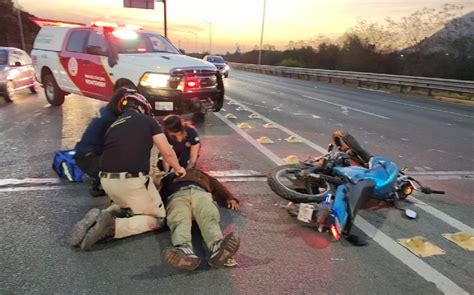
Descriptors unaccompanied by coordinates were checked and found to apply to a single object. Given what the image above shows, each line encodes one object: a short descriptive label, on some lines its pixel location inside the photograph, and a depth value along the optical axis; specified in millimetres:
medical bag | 5422
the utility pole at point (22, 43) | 44969
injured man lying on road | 3337
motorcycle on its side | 4043
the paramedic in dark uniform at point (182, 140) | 4789
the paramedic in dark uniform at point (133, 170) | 3887
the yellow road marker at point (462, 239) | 4043
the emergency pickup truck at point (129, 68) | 8695
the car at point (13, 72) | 12258
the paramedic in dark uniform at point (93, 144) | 4586
